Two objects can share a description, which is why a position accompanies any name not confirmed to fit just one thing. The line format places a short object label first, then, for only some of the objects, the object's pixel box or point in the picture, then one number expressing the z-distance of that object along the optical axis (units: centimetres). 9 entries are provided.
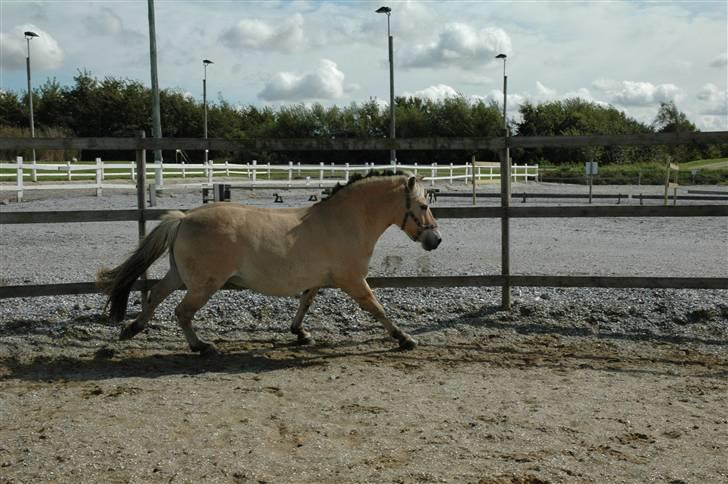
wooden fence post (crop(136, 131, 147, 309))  704
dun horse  601
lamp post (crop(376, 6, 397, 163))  3675
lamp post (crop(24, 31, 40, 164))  3438
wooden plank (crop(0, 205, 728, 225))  687
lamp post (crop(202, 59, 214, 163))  4216
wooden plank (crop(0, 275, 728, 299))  674
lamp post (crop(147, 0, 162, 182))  2458
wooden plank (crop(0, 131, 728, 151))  693
